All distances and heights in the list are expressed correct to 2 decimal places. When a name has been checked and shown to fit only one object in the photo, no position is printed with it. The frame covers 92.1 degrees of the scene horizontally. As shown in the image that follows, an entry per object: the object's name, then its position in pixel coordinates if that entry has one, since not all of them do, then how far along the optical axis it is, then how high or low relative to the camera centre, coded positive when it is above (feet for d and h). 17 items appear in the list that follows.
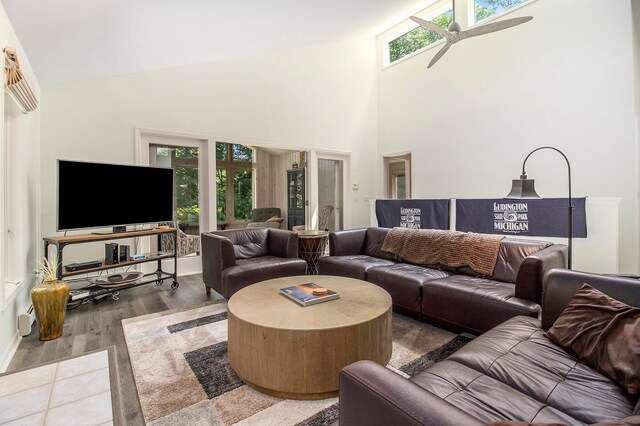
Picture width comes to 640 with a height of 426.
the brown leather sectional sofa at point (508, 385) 2.70 -2.23
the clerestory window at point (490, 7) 15.87 +10.77
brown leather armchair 10.34 -1.79
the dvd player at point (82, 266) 9.93 -1.73
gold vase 7.84 -2.42
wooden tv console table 9.61 -1.81
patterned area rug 5.11 -3.31
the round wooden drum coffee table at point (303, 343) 5.40 -2.41
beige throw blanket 9.35 -1.30
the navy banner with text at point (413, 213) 16.62 -0.21
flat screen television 10.05 +0.66
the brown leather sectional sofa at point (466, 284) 7.15 -2.08
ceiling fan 10.26 +6.13
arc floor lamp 8.95 +0.53
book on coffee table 6.72 -1.92
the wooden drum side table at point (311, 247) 14.40 -1.71
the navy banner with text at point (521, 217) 12.01 -0.38
